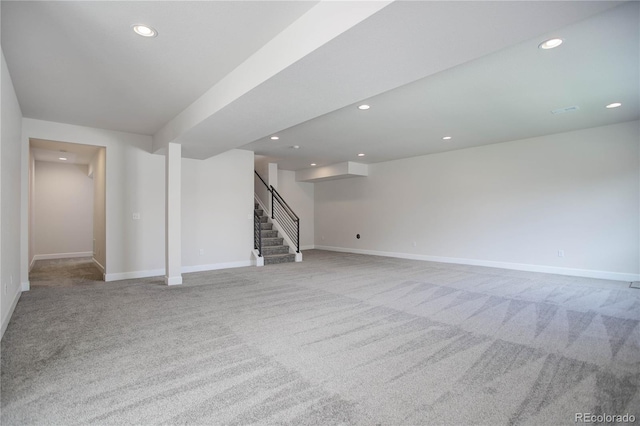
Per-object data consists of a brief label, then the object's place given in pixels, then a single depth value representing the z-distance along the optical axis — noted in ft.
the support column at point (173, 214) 17.33
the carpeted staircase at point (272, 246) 24.73
